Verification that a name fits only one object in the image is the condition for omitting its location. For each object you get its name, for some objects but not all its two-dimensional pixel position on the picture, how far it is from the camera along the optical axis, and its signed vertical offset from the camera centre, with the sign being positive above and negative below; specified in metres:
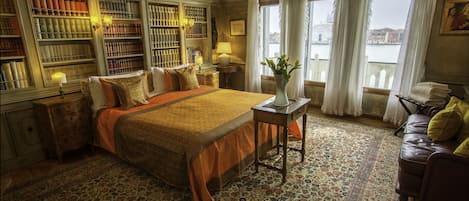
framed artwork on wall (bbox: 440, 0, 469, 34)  3.26 +0.34
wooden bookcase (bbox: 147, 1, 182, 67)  4.19 +0.24
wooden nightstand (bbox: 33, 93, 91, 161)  2.82 -0.86
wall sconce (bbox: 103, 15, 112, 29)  3.45 +0.39
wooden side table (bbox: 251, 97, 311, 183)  2.31 -0.66
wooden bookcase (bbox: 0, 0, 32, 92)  2.72 -0.03
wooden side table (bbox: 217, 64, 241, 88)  5.36 -0.52
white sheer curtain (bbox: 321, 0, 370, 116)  3.97 -0.25
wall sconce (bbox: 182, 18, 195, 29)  4.59 +0.45
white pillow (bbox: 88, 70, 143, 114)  3.09 -0.56
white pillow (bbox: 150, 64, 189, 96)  3.81 -0.51
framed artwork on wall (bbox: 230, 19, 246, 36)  5.39 +0.41
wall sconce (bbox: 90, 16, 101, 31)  3.34 +0.35
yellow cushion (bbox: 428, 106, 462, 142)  2.25 -0.74
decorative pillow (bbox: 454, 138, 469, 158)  1.72 -0.74
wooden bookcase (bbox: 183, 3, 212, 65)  4.85 +0.27
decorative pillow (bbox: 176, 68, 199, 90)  3.96 -0.50
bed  2.14 -0.87
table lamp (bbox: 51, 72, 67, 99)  2.96 -0.35
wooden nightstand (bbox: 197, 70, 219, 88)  4.70 -0.58
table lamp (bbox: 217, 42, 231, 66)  5.43 -0.12
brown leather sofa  1.60 -0.90
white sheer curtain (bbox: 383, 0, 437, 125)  3.44 -0.15
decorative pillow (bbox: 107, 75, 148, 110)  3.09 -0.54
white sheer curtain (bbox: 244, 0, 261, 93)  5.07 -0.11
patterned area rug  2.31 -1.35
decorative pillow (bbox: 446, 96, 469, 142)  2.23 -0.67
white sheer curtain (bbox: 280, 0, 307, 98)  4.55 +0.19
